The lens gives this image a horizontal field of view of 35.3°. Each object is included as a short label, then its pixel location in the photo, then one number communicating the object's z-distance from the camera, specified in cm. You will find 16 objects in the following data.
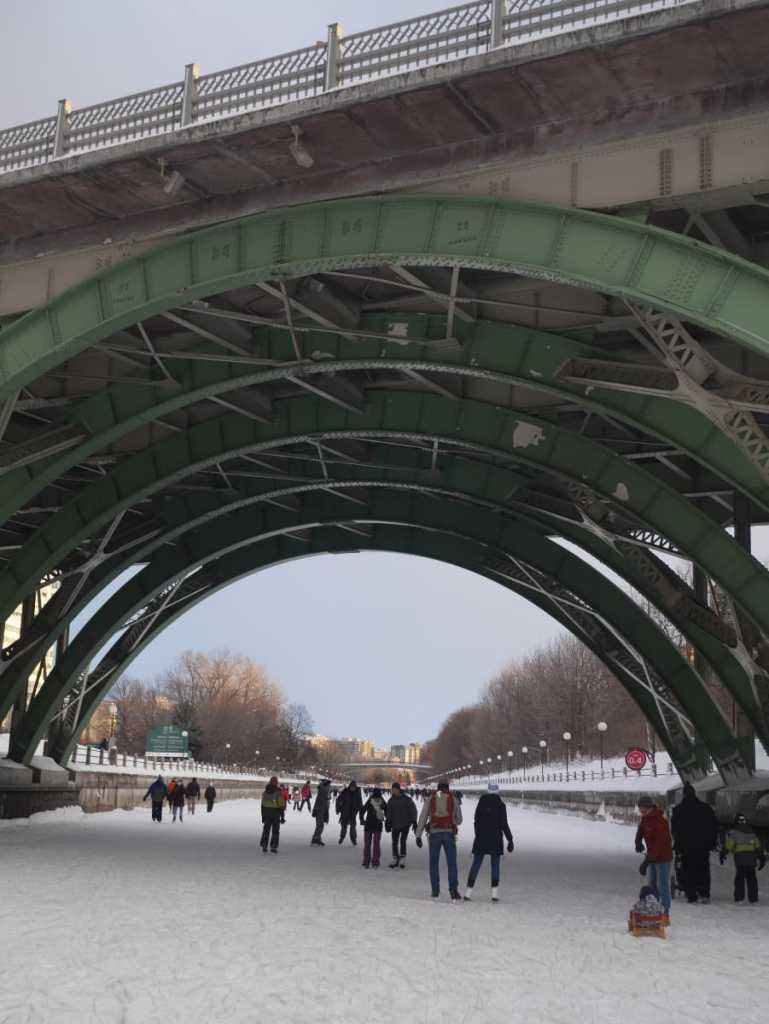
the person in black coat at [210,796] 5072
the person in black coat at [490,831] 1593
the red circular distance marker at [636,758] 3170
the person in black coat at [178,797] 4028
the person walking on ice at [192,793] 4656
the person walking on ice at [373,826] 2194
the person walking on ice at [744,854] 1780
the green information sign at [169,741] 7450
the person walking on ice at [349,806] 2805
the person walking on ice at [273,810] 2470
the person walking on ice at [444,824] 1553
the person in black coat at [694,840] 1769
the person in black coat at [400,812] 2062
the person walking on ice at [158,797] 4056
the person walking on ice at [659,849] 1474
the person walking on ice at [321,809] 2834
